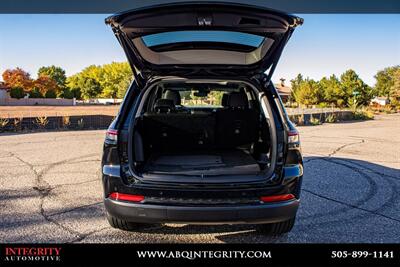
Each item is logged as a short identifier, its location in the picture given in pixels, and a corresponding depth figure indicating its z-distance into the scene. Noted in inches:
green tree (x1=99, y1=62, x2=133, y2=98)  3282.5
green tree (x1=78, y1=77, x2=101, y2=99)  3198.8
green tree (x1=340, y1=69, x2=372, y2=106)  1648.7
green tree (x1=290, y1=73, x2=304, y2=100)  2584.6
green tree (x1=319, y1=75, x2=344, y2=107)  1677.8
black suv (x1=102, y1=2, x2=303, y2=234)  91.5
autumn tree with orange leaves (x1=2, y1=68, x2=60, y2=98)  3004.4
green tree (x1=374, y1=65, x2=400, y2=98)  2039.1
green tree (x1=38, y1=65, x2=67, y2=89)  3595.0
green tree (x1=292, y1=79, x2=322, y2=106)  1707.7
